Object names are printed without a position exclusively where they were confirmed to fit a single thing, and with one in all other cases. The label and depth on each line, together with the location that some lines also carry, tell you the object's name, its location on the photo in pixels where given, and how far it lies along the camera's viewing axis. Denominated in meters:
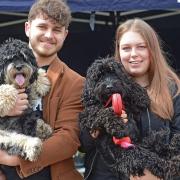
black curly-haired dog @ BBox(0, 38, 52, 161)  3.37
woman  3.37
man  3.33
